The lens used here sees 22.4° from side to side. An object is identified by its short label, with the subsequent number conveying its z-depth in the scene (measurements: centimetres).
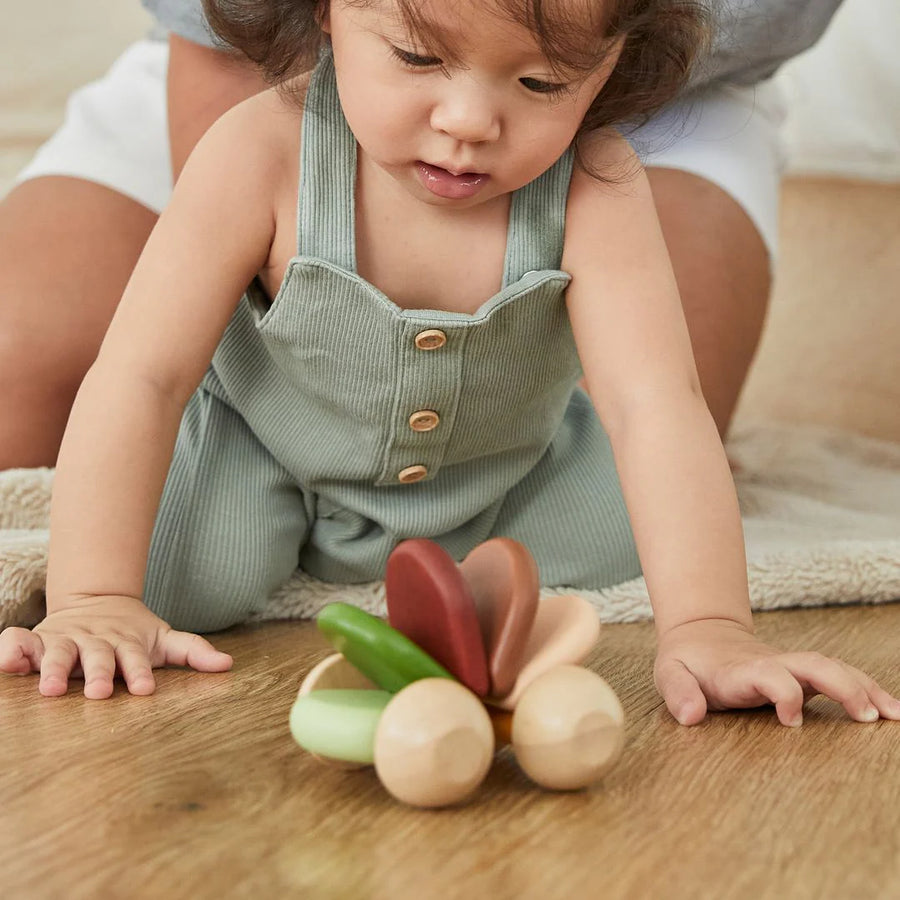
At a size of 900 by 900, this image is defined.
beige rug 96
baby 85
